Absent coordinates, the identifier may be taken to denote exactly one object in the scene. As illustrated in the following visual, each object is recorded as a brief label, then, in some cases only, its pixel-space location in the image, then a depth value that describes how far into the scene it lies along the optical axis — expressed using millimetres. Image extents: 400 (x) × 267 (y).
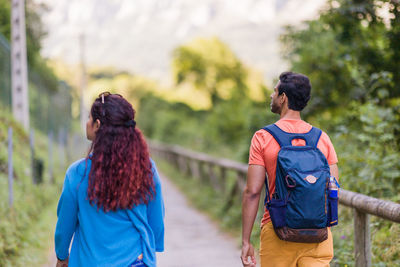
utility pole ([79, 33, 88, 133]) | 80536
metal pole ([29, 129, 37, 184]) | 19019
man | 5537
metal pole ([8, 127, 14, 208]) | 12788
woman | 4822
